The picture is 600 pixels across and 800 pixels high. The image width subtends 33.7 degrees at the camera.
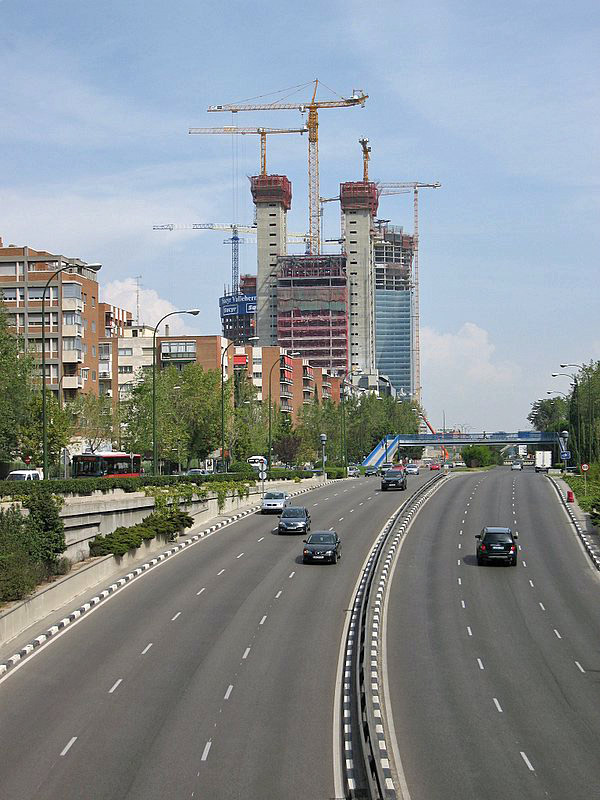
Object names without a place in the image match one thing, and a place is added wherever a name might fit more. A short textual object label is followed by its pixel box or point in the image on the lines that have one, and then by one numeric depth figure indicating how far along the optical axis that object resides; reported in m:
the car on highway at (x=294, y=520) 55.53
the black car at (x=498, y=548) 45.78
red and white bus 72.88
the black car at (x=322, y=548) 45.66
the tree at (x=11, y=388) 66.81
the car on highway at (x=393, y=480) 85.38
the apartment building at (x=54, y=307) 103.38
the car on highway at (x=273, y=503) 66.94
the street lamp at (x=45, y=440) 46.78
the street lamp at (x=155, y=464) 62.47
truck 139.74
